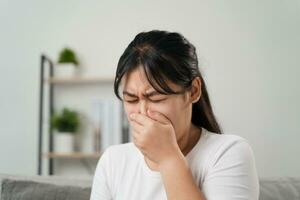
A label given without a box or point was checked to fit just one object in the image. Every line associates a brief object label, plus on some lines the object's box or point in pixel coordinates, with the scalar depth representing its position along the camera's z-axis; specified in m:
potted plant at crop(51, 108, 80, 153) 2.13
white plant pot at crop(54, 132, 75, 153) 2.14
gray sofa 1.25
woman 0.89
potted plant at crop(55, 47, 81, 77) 2.19
